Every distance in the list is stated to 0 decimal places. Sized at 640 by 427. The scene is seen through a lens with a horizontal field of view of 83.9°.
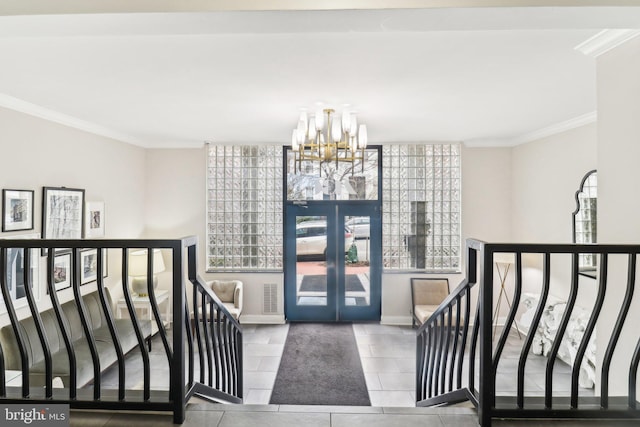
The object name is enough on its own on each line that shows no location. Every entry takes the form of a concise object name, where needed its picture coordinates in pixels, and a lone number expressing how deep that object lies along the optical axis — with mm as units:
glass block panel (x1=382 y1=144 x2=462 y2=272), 5790
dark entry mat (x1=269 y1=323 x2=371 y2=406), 3588
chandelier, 3275
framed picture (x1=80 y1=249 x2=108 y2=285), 4391
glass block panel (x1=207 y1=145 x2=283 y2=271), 5863
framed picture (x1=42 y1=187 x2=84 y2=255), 3752
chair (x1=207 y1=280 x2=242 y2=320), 5386
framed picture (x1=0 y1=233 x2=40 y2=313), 3303
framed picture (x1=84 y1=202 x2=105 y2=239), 4469
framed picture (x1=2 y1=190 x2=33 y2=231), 3264
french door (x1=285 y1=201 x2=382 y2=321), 5863
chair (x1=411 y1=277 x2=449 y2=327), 5527
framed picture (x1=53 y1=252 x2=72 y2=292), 3977
